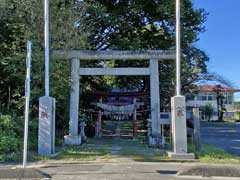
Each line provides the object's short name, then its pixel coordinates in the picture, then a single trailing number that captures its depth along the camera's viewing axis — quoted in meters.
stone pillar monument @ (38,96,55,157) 15.27
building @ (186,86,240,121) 66.14
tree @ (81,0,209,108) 24.64
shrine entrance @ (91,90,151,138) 21.69
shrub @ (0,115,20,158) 14.93
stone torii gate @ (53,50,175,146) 18.52
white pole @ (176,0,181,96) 15.52
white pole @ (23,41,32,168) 11.41
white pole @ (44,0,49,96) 15.36
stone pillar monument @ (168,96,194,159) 15.45
